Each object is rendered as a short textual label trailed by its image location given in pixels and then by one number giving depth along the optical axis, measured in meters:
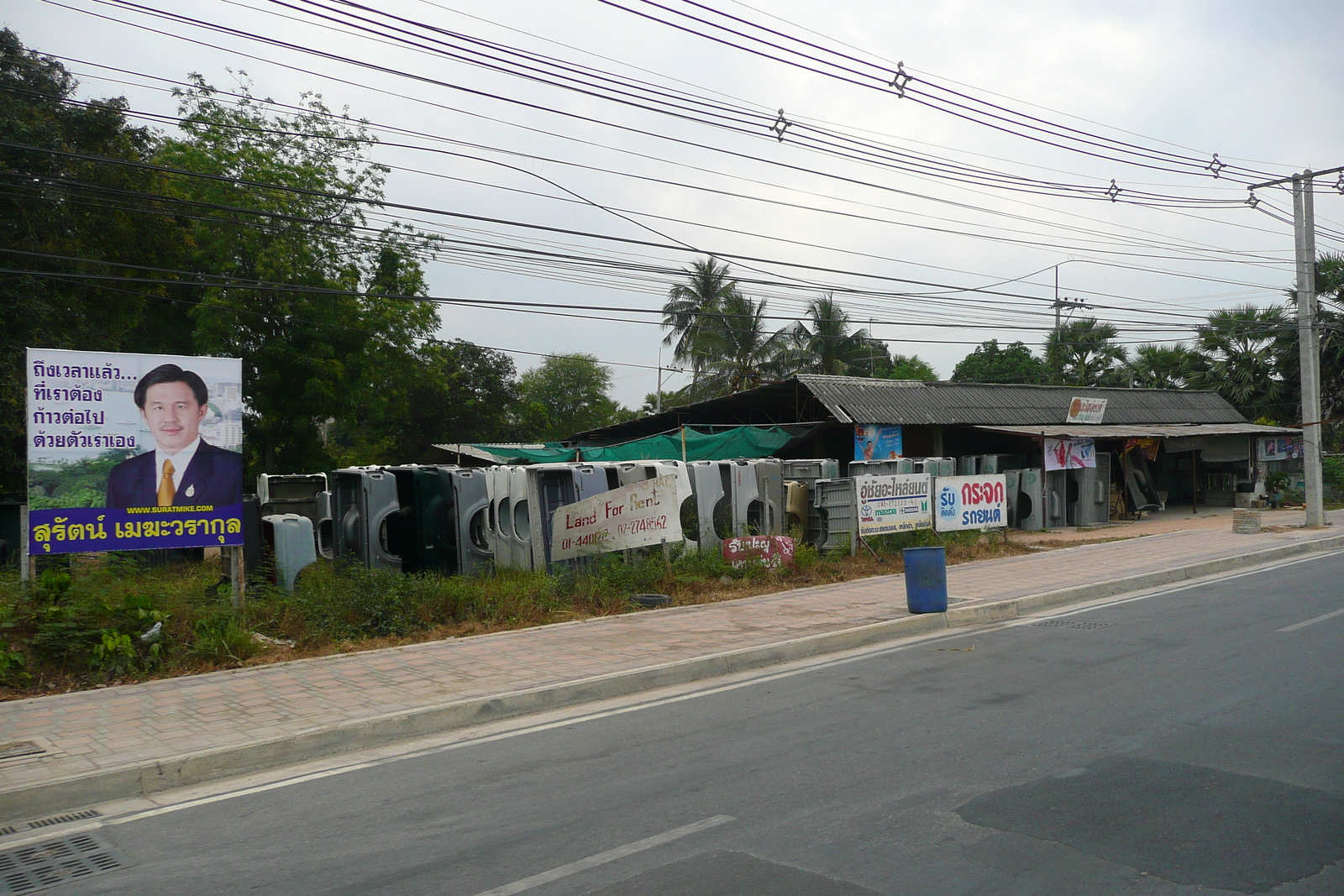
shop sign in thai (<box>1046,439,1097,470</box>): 23.39
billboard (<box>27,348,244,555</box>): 8.79
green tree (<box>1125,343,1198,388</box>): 42.28
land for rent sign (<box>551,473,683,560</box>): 12.52
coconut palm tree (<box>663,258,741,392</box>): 40.44
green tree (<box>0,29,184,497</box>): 18.97
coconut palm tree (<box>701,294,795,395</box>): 40.84
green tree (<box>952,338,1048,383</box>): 55.88
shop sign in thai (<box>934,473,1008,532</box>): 17.00
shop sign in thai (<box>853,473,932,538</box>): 15.81
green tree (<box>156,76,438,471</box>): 26.36
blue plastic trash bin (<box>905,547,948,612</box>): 10.88
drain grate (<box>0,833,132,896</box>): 4.36
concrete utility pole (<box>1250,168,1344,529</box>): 21.98
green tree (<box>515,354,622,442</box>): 54.31
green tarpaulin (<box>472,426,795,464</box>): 23.97
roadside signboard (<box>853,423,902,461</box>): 23.81
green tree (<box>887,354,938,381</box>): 65.75
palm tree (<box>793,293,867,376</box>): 43.00
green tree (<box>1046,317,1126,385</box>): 45.59
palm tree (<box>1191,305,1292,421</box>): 36.56
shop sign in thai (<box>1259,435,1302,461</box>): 31.09
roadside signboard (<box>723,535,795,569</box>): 13.76
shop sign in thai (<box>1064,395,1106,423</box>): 29.34
